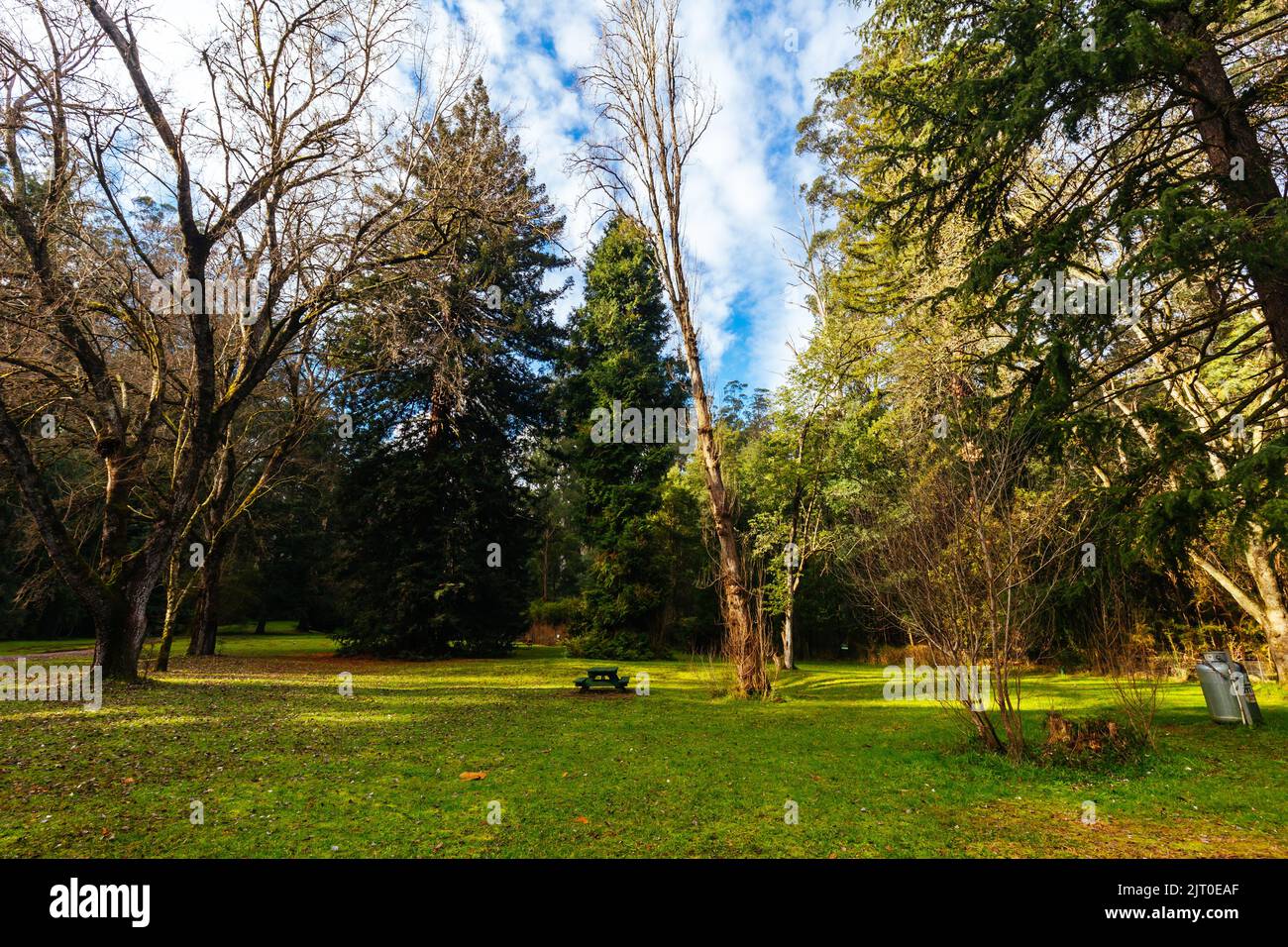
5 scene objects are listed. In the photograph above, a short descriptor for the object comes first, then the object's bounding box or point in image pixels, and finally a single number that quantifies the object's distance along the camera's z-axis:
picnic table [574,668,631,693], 12.51
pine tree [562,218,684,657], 22.06
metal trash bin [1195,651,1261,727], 8.52
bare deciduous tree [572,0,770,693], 12.65
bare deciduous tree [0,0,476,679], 9.65
